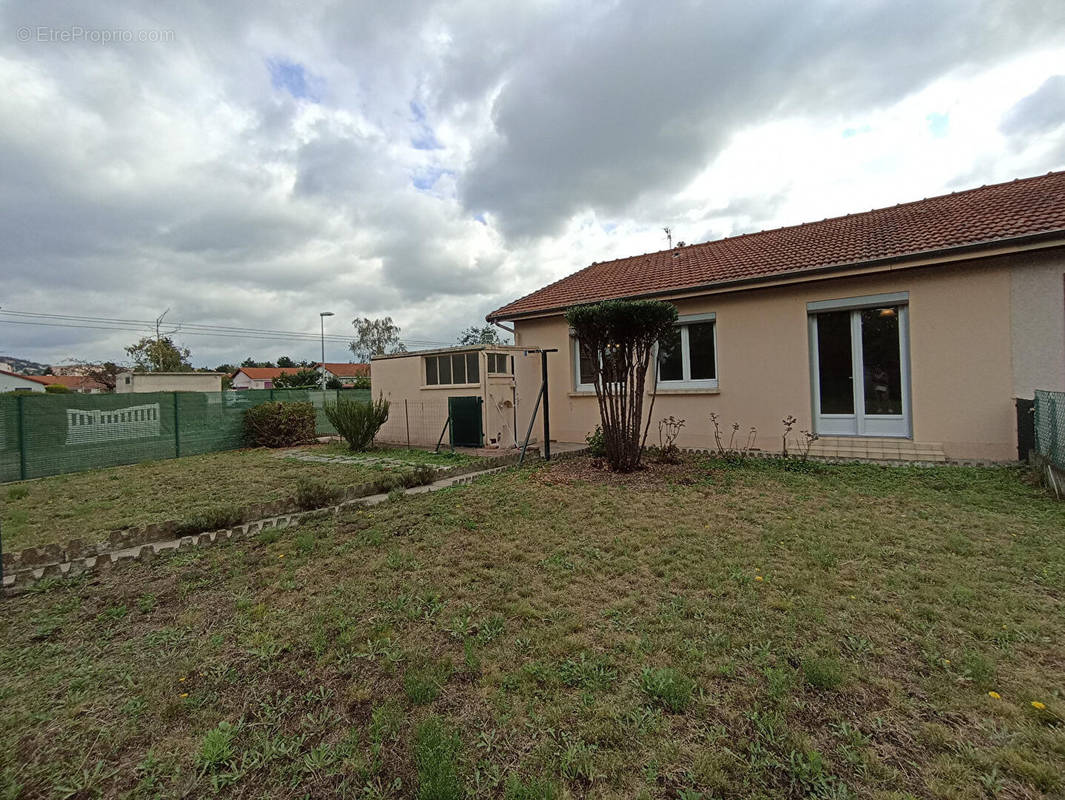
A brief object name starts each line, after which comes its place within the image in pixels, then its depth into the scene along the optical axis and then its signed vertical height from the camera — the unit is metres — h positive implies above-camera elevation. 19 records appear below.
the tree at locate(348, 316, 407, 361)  56.16 +7.55
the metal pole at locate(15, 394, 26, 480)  9.20 -0.65
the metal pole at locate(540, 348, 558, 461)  8.66 -0.50
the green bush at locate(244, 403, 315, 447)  13.58 -0.68
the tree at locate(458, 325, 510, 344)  42.52 +5.68
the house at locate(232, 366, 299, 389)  64.26 +4.04
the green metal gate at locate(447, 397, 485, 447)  10.45 -0.60
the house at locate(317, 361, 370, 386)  58.98 +4.30
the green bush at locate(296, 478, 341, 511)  5.57 -1.17
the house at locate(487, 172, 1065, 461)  6.71 +0.89
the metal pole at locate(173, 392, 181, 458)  11.98 -0.78
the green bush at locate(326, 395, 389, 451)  11.18 -0.52
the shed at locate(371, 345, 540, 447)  10.34 +0.05
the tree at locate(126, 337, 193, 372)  34.97 +4.06
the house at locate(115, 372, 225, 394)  19.06 +1.09
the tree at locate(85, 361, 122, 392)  32.41 +2.59
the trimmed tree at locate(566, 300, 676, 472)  6.68 +0.54
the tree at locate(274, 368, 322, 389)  48.03 +2.34
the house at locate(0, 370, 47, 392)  51.80 +3.68
